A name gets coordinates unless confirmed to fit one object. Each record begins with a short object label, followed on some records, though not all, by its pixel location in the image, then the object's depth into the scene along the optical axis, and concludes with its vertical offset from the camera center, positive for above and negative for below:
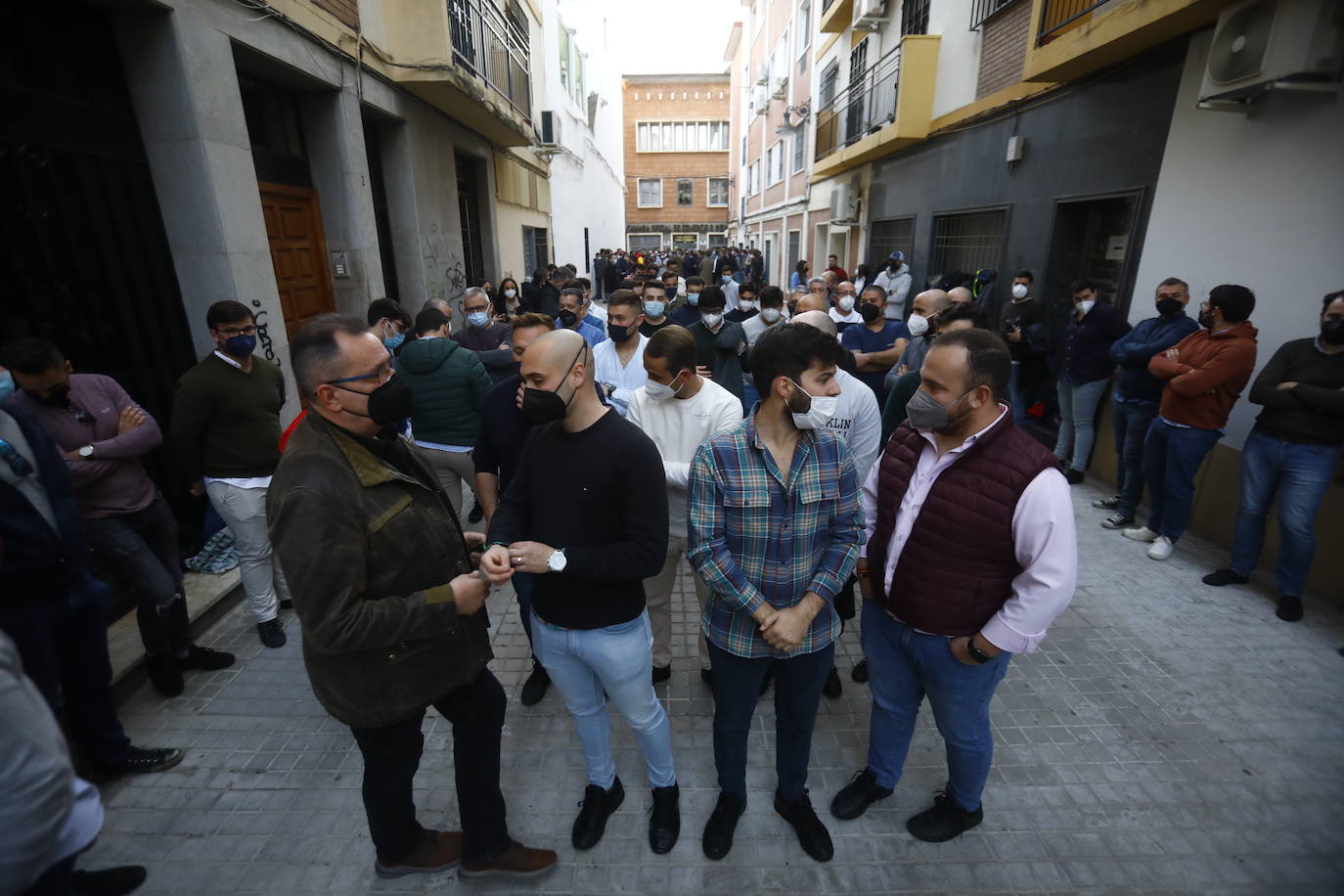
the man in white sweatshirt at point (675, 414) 2.88 -0.75
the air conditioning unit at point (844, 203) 15.20 +1.16
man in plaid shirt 2.06 -0.89
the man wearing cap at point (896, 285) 10.97 -0.54
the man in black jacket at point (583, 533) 1.99 -0.89
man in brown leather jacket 1.66 -0.91
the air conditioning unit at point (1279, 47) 3.95 +1.29
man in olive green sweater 3.37 -0.92
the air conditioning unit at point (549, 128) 15.38 +2.96
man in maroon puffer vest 1.95 -0.95
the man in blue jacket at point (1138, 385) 4.96 -1.05
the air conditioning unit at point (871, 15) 12.23 +4.49
